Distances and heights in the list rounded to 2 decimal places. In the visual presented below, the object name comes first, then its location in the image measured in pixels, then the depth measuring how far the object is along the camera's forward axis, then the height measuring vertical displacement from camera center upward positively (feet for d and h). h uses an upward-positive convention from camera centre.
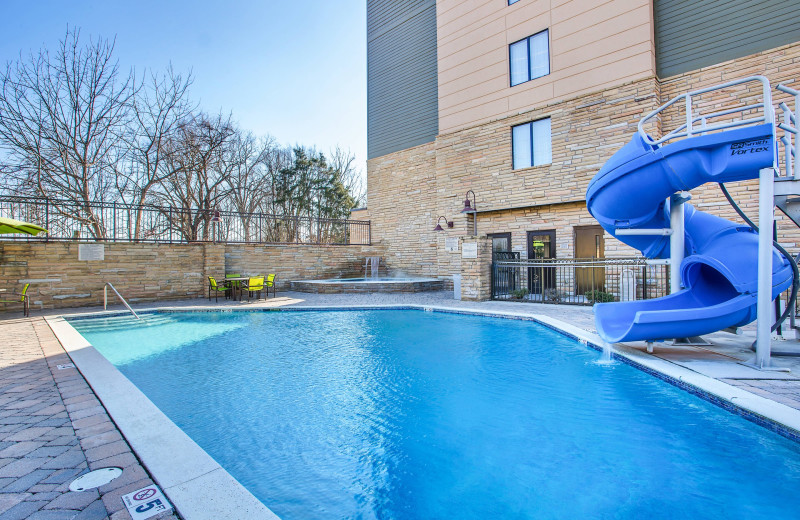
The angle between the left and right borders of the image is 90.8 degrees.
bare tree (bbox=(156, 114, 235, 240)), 57.36 +15.94
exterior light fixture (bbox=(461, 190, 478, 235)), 40.40 +5.87
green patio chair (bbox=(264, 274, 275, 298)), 39.71 -1.32
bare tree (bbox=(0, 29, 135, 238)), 43.91 +17.76
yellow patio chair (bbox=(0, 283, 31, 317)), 29.17 -2.18
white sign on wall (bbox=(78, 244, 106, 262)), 33.99 +1.66
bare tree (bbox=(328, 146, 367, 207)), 87.86 +21.09
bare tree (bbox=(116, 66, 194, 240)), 52.54 +19.05
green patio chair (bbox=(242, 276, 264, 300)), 36.73 -1.49
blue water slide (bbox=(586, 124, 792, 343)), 13.17 +1.46
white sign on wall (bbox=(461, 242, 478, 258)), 34.35 +1.33
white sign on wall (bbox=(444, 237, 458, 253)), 44.22 +2.34
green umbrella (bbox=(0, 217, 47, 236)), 26.22 +3.09
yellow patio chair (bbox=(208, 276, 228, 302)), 36.55 -1.39
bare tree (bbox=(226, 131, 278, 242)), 68.23 +17.68
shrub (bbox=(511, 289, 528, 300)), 34.55 -2.55
